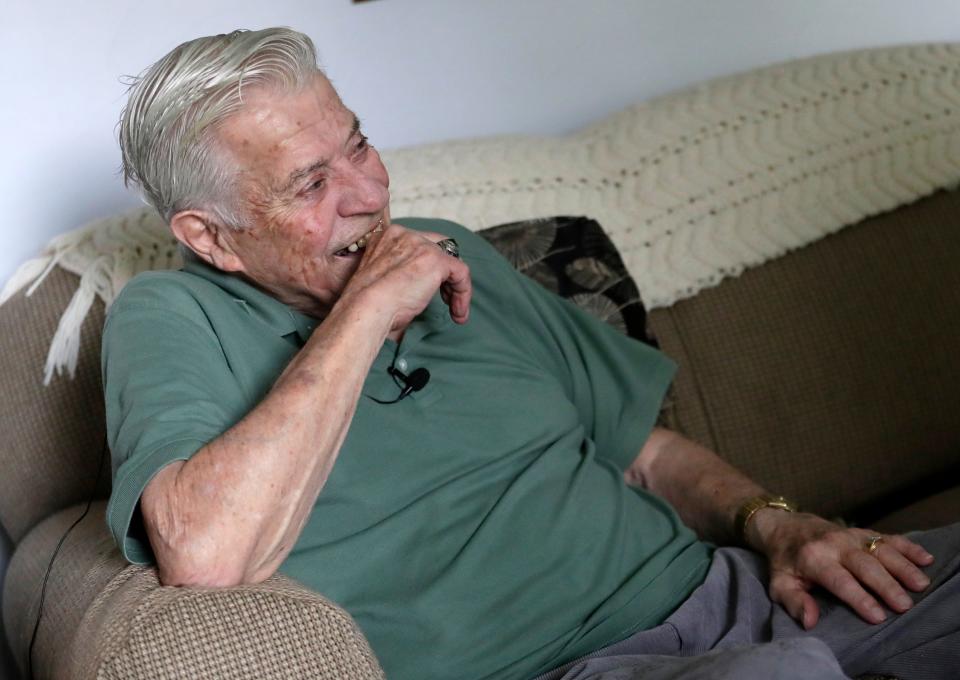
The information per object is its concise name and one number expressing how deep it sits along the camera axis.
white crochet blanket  1.94
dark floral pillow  1.85
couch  1.92
